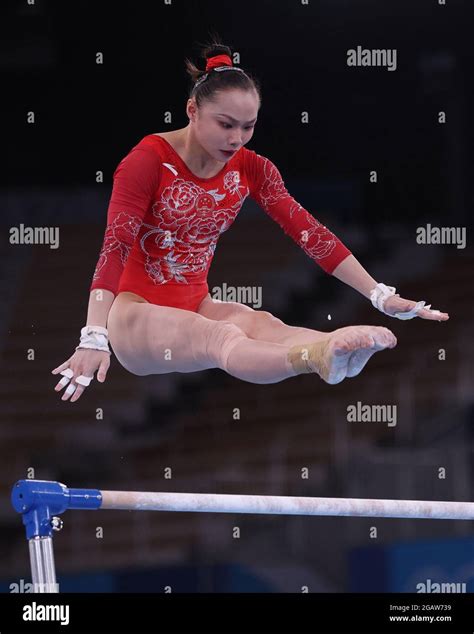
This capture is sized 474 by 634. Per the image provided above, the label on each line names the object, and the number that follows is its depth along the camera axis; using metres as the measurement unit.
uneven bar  6.34
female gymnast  7.23
